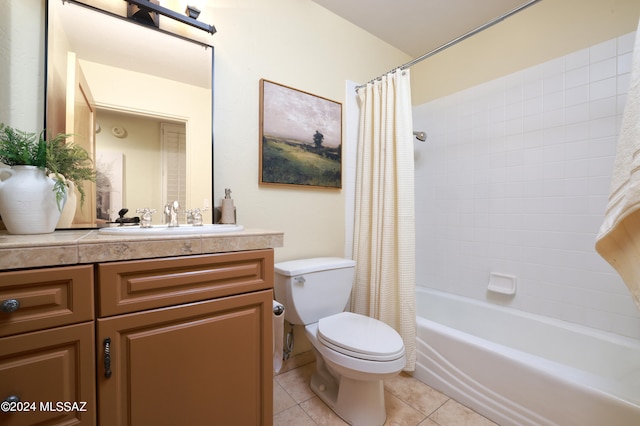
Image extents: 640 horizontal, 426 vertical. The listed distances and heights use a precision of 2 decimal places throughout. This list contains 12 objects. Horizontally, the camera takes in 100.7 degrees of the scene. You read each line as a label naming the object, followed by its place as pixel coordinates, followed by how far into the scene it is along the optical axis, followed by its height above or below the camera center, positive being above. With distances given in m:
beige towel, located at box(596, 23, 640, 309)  0.79 +0.02
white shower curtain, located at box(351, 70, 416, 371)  1.63 +0.00
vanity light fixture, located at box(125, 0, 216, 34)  1.22 +0.96
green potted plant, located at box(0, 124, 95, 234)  0.81 +0.10
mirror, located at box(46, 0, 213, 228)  1.11 +0.48
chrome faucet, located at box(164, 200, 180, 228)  1.18 +0.00
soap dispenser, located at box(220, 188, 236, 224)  1.39 +0.01
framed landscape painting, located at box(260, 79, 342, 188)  1.62 +0.50
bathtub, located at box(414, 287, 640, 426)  1.03 -0.76
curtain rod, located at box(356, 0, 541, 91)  1.26 +0.95
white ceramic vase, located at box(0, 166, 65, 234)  0.80 +0.04
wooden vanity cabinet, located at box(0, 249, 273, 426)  0.64 -0.36
